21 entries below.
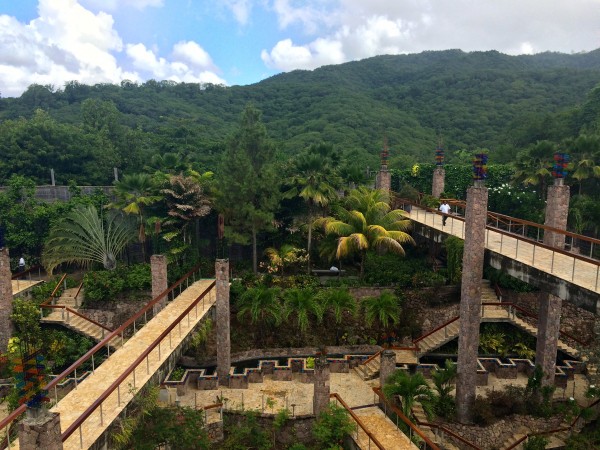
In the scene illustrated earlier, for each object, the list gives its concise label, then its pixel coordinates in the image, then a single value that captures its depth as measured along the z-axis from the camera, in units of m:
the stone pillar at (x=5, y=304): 17.62
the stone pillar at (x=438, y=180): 27.36
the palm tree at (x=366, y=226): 20.34
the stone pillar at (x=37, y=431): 7.51
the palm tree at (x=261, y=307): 18.22
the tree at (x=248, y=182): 20.56
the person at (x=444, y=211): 20.56
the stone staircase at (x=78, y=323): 18.62
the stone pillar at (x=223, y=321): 16.25
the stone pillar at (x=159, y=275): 18.75
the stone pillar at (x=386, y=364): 14.80
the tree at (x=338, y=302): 18.58
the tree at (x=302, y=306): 18.28
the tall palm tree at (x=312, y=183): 21.30
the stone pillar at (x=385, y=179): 26.23
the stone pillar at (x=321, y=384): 13.69
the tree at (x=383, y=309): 18.56
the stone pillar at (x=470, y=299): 13.52
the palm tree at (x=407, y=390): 13.59
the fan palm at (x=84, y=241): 21.34
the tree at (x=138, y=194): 21.78
